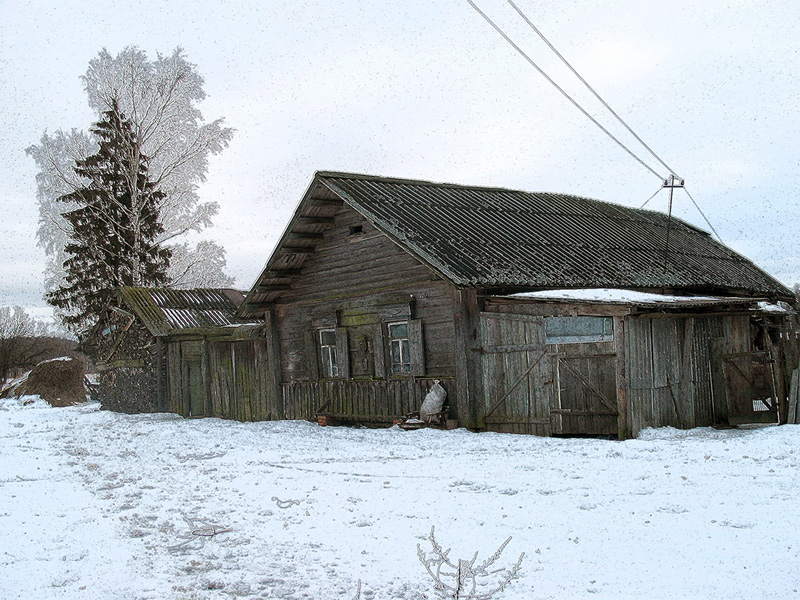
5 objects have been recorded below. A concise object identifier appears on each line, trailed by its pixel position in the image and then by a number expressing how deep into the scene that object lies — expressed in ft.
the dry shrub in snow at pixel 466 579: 13.96
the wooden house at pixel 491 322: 45.19
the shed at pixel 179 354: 68.54
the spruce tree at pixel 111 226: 92.43
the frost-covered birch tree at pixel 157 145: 92.12
